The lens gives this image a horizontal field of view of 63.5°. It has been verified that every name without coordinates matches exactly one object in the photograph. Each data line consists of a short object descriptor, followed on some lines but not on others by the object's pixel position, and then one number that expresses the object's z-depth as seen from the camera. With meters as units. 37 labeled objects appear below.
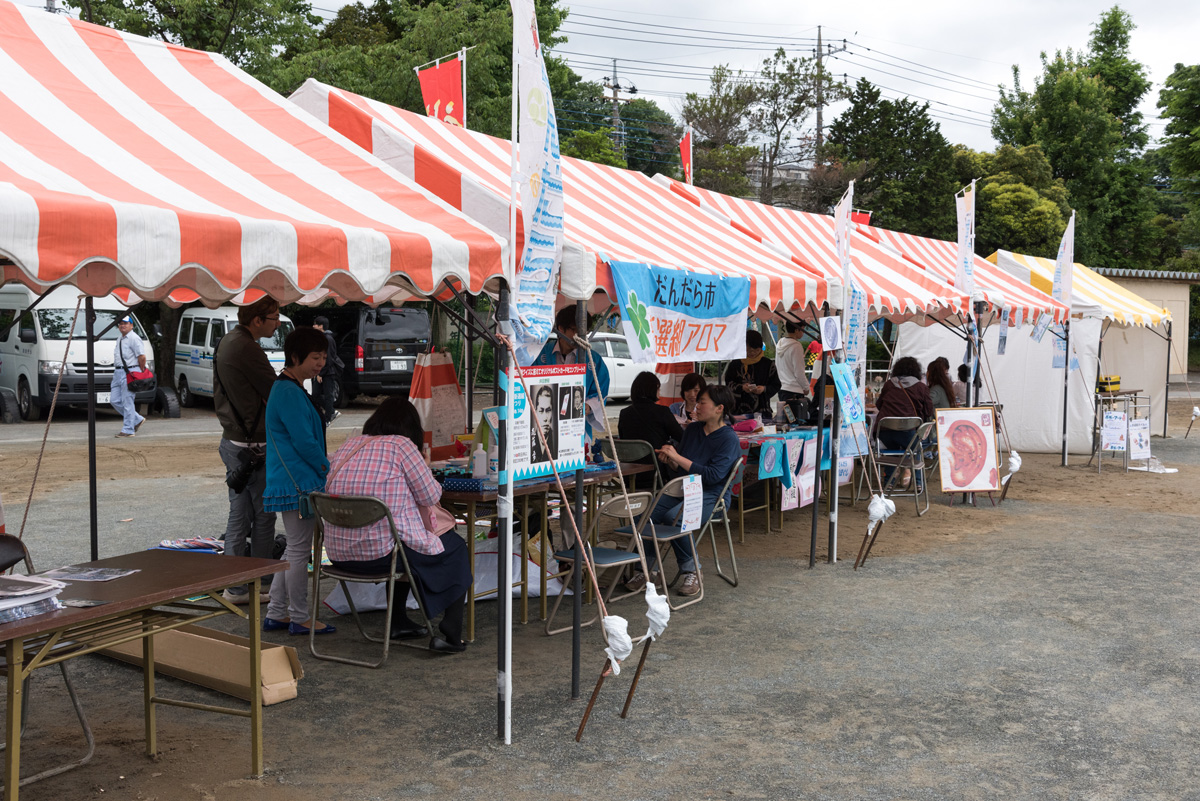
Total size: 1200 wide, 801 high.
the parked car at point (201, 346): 17.14
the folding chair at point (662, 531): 5.47
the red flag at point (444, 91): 8.06
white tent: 13.41
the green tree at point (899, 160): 32.97
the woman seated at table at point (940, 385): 10.88
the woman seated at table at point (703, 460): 6.01
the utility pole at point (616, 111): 42.78
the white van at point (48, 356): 14.72
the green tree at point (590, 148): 25.84
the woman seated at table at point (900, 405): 9.62
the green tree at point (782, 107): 33.09
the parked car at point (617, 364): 18.78
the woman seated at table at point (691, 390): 6.76
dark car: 17.41
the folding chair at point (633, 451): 6.45
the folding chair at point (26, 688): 3.48
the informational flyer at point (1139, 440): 12.31
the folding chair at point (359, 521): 4.36
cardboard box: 4.23
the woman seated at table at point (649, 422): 6.80
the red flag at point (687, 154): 10.95
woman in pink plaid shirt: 4.50
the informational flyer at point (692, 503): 5.50
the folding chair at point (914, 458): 9.10
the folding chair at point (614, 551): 4.95
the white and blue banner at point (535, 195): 3.89
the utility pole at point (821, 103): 33.78
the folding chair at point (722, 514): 6.06
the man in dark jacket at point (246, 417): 5.46
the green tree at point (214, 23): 16.95
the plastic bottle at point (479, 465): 5.27
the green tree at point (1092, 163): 35.62
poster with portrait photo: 4.05
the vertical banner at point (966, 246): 9.44
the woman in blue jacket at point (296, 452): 4.80
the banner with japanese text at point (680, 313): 4.77
